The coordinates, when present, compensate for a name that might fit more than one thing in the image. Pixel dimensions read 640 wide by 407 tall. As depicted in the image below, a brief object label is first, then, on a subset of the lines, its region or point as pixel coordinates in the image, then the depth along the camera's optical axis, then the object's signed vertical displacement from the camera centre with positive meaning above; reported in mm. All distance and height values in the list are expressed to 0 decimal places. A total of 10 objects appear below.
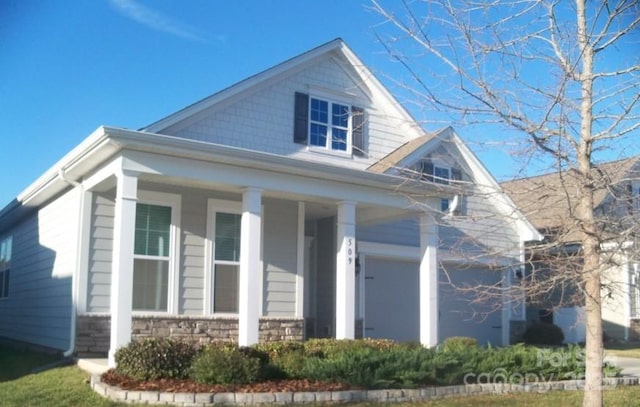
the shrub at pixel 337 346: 11109 -765
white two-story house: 11625 +1506
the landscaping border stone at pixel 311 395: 8430 -1243
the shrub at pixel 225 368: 9102 -911
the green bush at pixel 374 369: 9641 -964
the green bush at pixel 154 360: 9359 -837
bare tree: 7168 +1603
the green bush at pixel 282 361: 9846 -884
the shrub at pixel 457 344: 12066 -812
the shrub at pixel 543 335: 19844 -929
